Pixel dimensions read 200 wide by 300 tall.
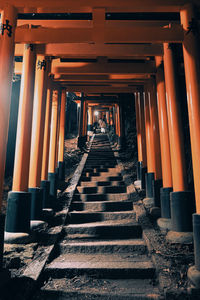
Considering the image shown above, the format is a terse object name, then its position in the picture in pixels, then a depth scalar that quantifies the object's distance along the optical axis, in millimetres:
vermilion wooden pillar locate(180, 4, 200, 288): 2586
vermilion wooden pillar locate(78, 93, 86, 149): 11706
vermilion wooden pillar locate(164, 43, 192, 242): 3457
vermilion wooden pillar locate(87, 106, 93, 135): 20250
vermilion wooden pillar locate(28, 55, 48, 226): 4297
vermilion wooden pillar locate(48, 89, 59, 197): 5730
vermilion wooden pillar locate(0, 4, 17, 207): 2762
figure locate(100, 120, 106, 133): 29844
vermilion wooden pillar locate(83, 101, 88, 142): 13184
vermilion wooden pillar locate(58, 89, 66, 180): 7947
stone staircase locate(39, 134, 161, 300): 2631
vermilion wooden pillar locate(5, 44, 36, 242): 3613
